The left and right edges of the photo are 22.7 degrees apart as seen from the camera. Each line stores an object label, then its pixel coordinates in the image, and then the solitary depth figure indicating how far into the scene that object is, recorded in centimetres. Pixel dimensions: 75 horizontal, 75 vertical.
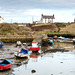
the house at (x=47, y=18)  13026
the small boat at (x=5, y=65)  2637
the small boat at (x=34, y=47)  4272
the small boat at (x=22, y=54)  3507
